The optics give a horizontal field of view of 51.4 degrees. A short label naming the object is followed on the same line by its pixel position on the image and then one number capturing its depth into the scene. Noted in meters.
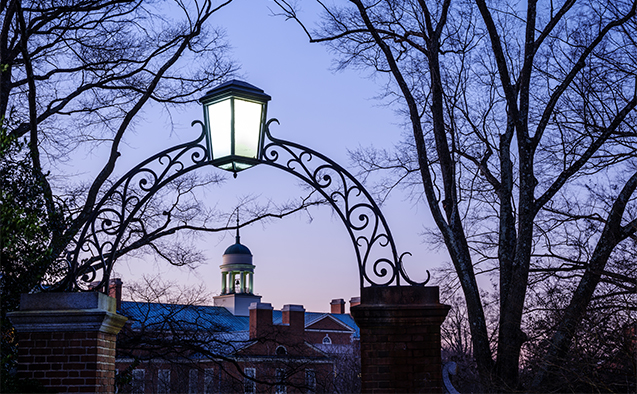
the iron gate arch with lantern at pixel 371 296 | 6.04
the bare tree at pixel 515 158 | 8.98
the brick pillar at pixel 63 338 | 5.74
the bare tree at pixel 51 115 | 7.29
